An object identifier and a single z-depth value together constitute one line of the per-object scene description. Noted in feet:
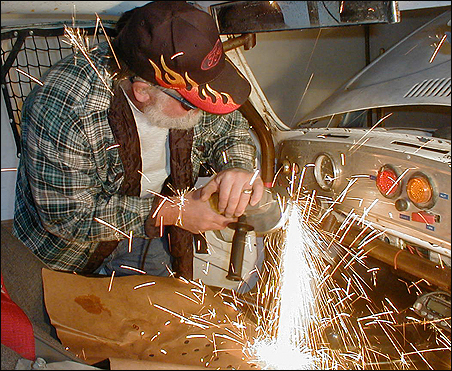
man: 5.62
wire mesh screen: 7.08
